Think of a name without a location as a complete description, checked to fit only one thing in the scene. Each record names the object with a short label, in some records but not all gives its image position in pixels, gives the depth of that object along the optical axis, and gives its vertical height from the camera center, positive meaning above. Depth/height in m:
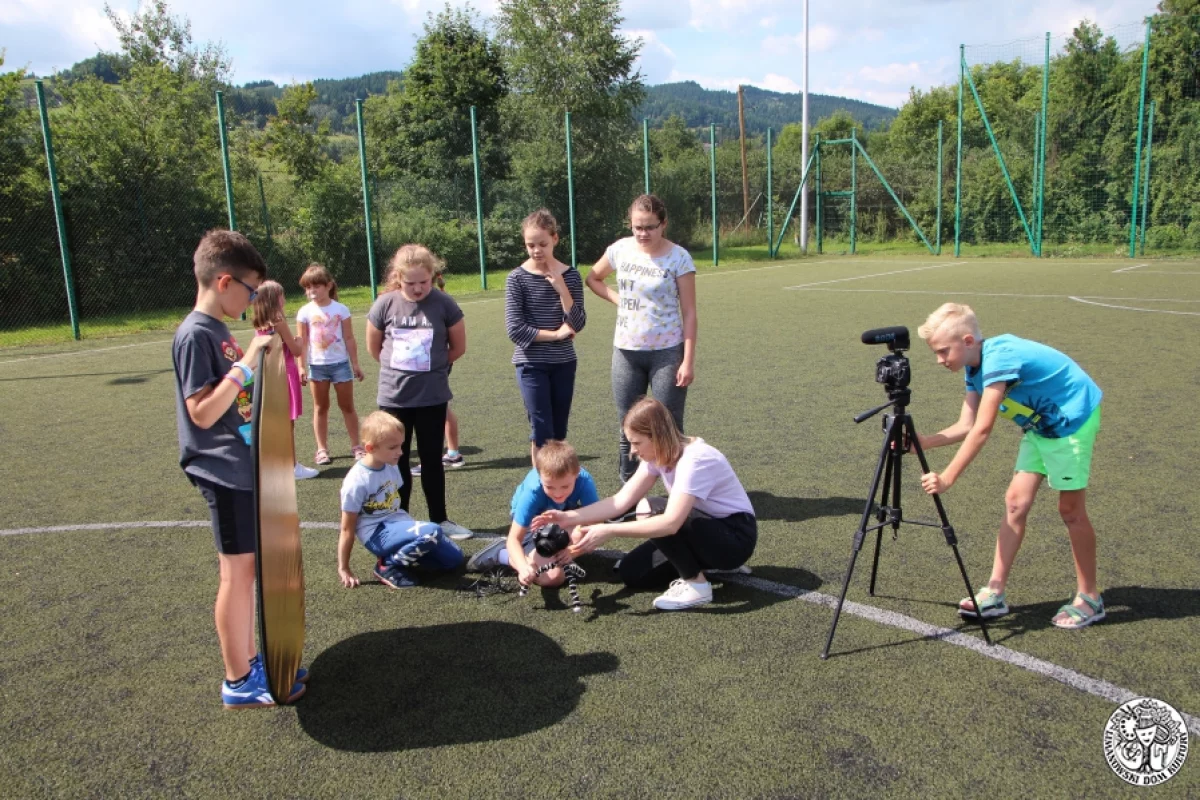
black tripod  3.66 -0.91
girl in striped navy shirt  5.52 -0.46
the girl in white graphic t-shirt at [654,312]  5.43 -0.42
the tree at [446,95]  34.25 +5.91
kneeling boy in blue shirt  4.37 -1.29
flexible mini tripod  4.35 -1.59
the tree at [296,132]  39.50 +5.43
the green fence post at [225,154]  15.92 +1.84
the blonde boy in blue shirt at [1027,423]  3.74 -0.82
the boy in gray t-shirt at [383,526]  4.59 -1.36
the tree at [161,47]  39.03 +9.22
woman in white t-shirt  4.20 -1.28
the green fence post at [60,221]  14.17 +0.73
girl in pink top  3.84 -0.24
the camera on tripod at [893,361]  3.61 -0.51
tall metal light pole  31.45 +2.56
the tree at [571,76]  29.19 +6.04
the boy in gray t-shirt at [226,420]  3.20 -0.56
